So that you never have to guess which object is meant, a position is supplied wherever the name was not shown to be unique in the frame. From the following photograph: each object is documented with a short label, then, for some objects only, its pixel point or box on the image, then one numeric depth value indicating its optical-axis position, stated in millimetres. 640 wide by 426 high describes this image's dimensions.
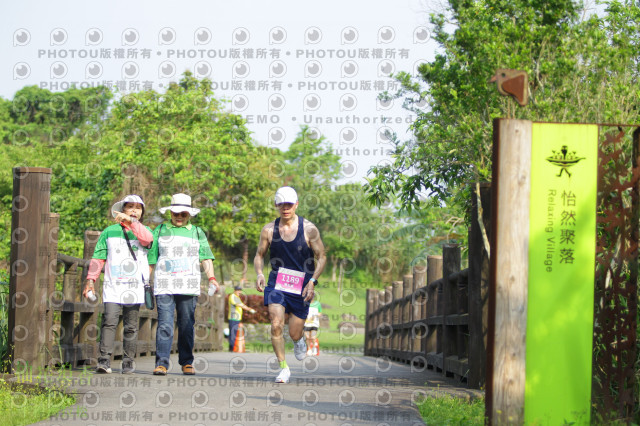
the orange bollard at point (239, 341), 45937
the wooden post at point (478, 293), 15461
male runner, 17094
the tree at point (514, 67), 16969
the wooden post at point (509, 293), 9961
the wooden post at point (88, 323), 19797
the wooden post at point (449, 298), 20109
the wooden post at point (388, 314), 37478
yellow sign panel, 10047
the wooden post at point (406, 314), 30828
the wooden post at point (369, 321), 49219
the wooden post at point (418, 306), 27442
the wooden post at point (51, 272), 16656
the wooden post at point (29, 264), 15625
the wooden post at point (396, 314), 34500
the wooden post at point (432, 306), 23111
